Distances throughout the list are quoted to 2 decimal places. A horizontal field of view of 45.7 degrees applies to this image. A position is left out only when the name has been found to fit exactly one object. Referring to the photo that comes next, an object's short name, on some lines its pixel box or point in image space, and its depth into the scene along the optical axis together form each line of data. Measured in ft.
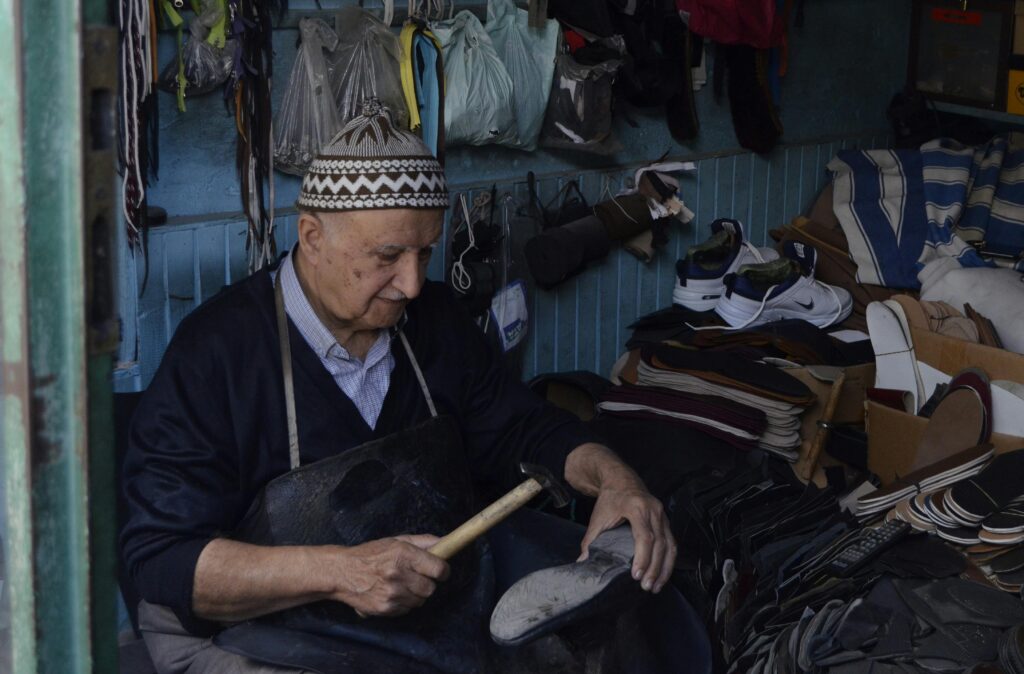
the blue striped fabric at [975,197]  15.26
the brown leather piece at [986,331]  13.19
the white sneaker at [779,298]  14.26
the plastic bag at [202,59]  9.80
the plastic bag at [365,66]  10.67
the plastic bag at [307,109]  10.50
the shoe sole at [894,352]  13.05
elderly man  6.82
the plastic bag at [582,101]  12.66
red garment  13.53
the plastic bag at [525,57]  12.22
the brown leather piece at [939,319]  13.28
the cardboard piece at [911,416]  12.15
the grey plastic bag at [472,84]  11.51
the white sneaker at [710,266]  14.66
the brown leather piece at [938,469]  10.94
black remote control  9.88
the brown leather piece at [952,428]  11.53
